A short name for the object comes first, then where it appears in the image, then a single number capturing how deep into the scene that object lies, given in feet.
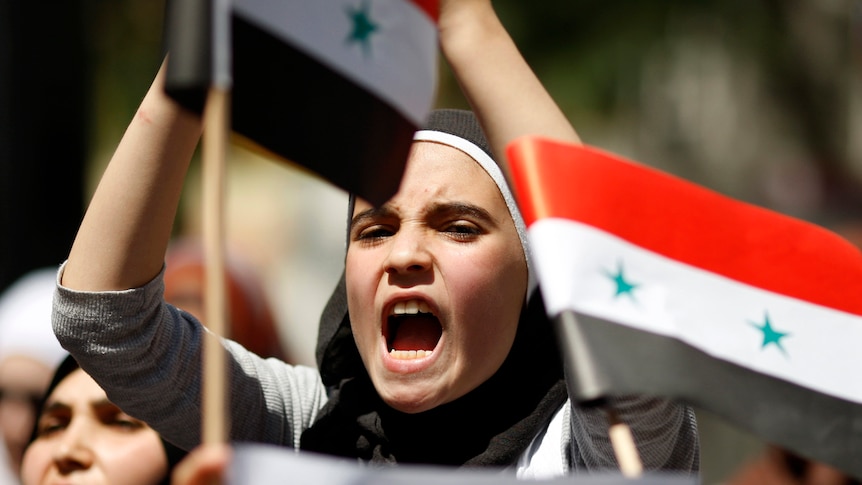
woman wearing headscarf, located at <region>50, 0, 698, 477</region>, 7.23
